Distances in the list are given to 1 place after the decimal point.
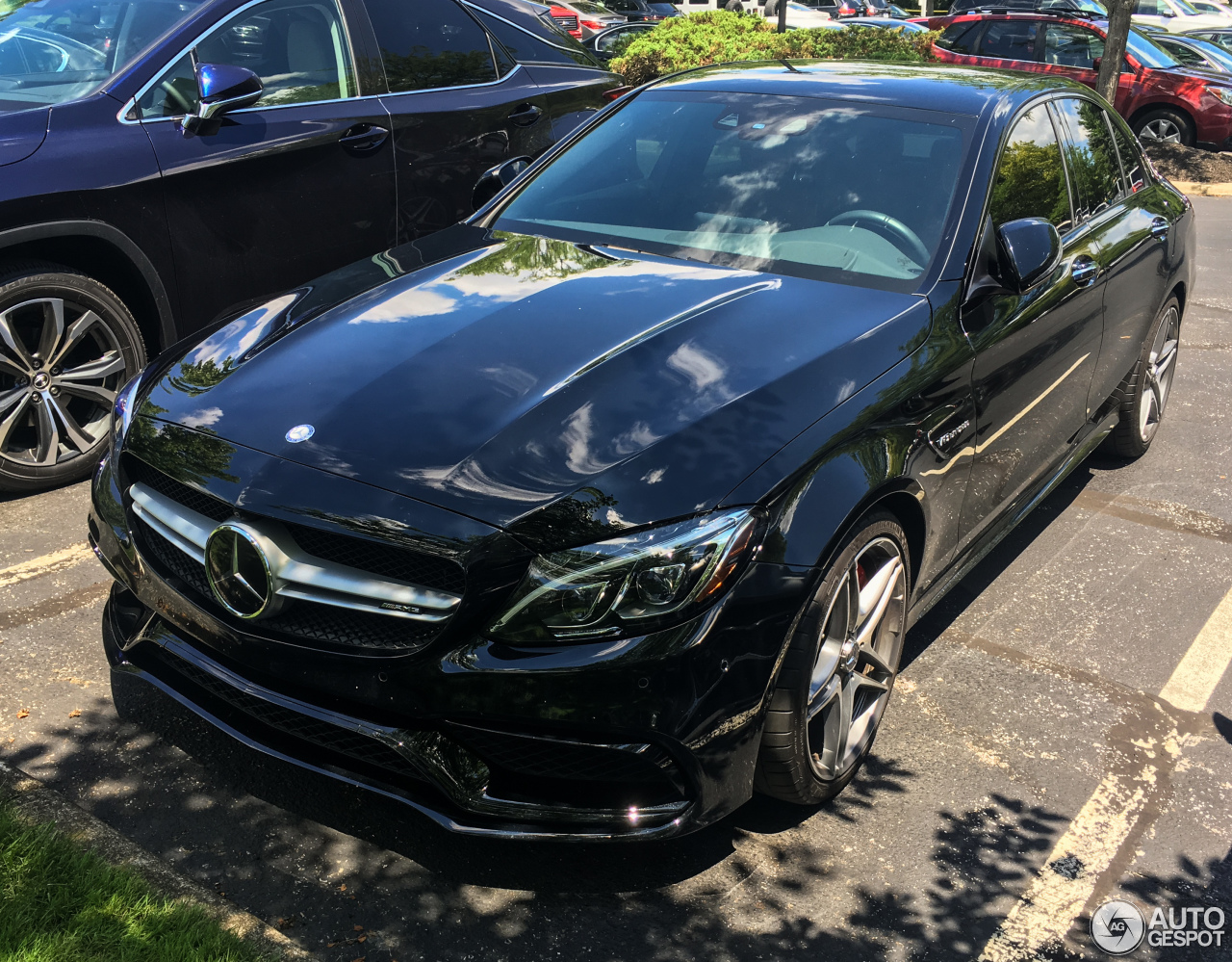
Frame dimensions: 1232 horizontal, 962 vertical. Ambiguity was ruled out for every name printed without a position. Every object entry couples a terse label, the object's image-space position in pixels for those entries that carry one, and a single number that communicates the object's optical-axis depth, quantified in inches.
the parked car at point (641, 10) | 1057.0
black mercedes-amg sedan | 95.9
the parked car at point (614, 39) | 647.0
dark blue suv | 171.0
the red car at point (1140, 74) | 620.1
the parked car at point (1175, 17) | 986.1
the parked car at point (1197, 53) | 643.5
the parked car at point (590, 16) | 893.1
